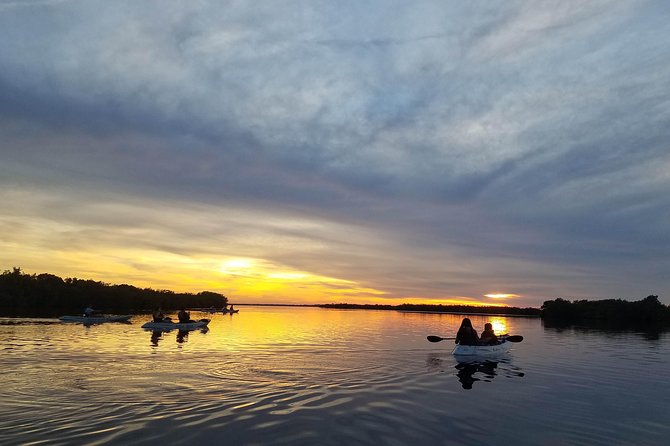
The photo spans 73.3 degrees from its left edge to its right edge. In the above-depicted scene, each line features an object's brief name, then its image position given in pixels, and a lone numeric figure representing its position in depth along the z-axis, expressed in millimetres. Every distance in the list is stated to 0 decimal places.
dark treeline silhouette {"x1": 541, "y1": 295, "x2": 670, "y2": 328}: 112844
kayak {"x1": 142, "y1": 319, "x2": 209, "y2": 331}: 47750
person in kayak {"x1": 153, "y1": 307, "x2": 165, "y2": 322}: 49269
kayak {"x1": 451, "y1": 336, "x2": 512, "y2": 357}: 30359
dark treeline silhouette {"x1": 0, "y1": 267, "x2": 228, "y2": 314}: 101562
